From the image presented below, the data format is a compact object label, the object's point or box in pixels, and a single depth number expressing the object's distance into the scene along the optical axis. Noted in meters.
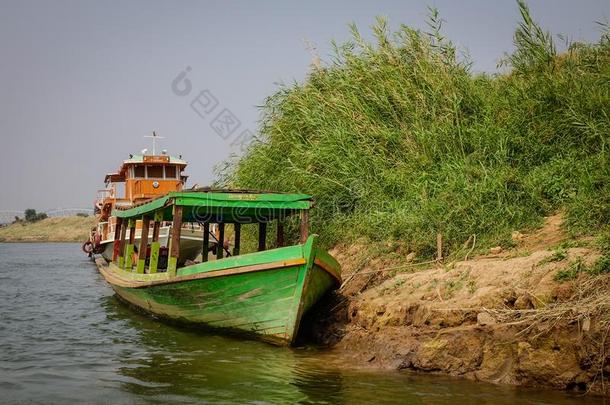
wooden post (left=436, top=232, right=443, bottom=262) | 9.12
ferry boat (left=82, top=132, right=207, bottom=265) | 19.11
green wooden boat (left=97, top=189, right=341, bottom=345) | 8.12
